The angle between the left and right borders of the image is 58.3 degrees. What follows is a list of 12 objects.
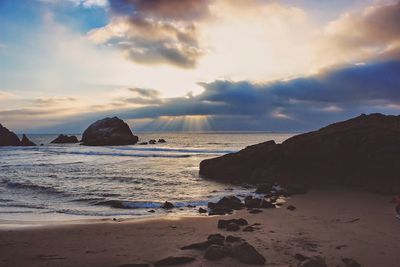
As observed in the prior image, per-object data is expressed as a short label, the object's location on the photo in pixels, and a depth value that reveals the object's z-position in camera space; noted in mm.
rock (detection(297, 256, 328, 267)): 7812
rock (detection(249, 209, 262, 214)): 14883
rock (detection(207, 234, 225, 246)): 9789
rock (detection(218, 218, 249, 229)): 12164
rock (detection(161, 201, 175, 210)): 16672
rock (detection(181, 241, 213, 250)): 9627
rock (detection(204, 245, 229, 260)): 8713
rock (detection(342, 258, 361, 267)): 8281
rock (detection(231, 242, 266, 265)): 8430
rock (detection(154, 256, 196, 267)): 8586
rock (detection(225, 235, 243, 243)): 9992
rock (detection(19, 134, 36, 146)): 92219
